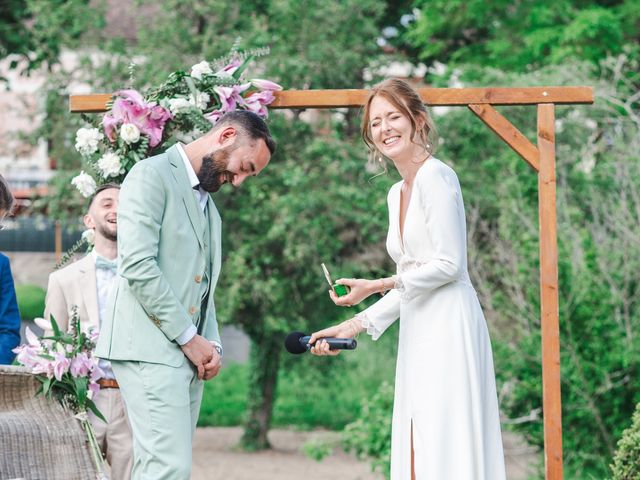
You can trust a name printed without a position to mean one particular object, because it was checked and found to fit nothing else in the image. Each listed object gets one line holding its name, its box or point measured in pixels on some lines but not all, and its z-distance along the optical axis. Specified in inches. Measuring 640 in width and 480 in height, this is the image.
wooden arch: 207.5
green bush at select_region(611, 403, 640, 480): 217.5
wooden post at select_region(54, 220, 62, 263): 815.1
